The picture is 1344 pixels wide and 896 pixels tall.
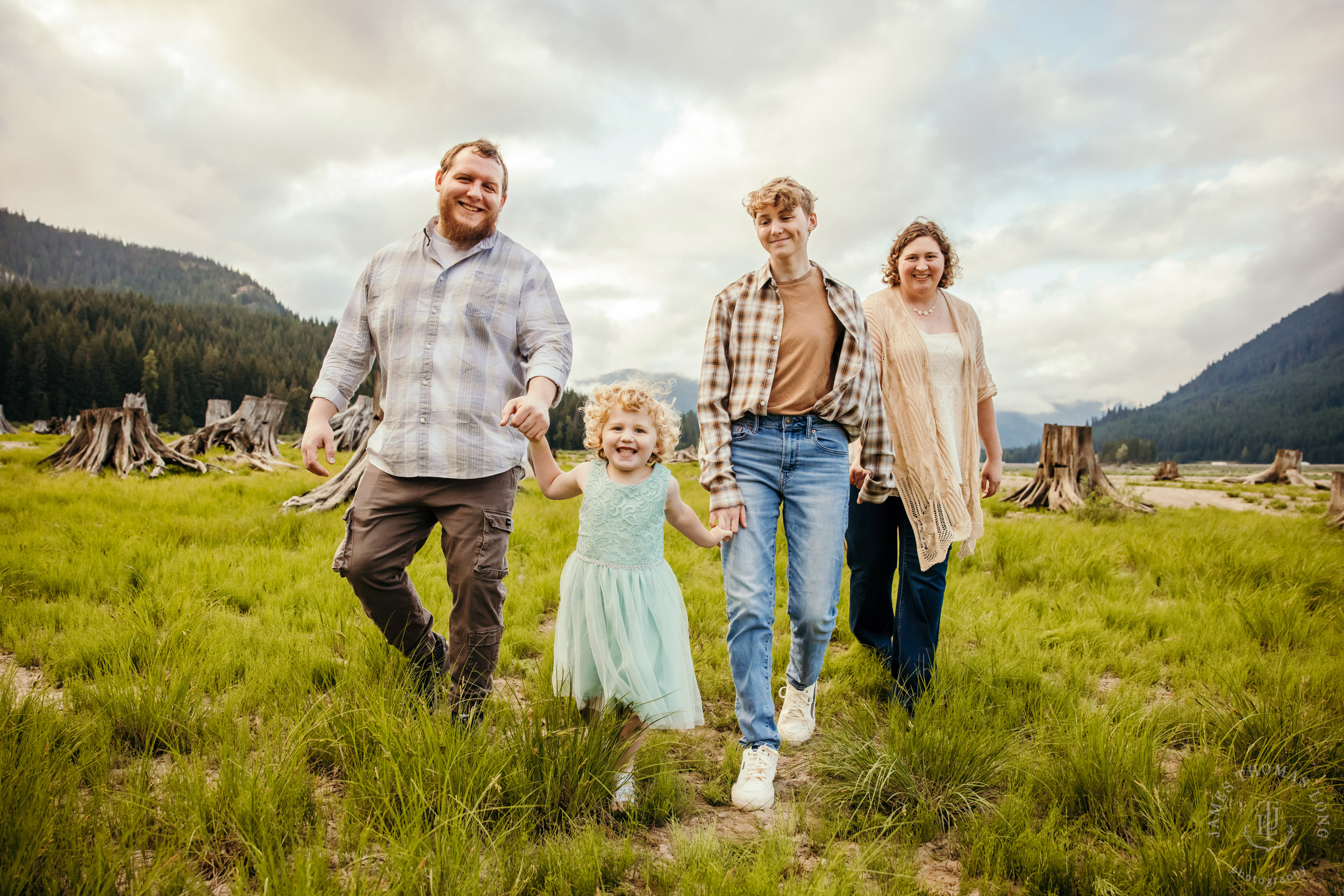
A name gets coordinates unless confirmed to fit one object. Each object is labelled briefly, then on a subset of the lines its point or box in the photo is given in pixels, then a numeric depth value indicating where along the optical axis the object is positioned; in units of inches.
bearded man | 107.8
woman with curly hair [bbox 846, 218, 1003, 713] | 125.0
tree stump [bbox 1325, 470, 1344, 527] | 353.7
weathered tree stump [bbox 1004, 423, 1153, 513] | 422.0
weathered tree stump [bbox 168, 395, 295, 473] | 666.8
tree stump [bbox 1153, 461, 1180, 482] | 975.0
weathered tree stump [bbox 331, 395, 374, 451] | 762.8
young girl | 98.7
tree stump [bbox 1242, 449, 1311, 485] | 733.3
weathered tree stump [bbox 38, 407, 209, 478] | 450.0
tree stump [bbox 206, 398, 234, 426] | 825.5
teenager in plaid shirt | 107.6
